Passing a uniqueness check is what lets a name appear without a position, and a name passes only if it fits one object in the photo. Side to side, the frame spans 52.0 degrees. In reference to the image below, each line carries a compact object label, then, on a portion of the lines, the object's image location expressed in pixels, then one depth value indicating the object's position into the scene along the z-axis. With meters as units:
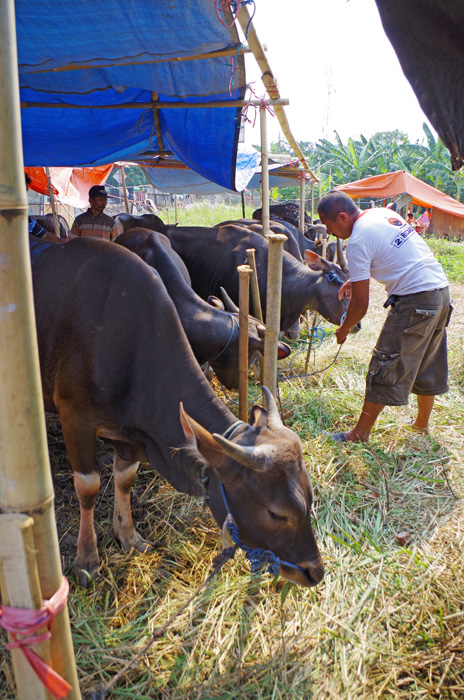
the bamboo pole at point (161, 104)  4.27
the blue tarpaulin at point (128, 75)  2.91
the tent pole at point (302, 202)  10.16
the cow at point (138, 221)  8.07
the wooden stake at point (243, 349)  3.67
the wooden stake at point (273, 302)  3.30
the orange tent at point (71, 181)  10.89
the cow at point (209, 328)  4.47
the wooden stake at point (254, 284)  4.11
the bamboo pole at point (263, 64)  3.03
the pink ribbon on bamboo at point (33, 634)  1.52
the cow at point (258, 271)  6.86
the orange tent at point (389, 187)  19.70
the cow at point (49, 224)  9.66
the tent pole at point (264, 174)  4.54
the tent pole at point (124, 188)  12.45
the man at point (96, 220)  8.06
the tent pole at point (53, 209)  8.66
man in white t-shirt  4.27
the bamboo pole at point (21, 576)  1.48
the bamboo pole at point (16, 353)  1.36
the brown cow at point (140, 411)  2.49
